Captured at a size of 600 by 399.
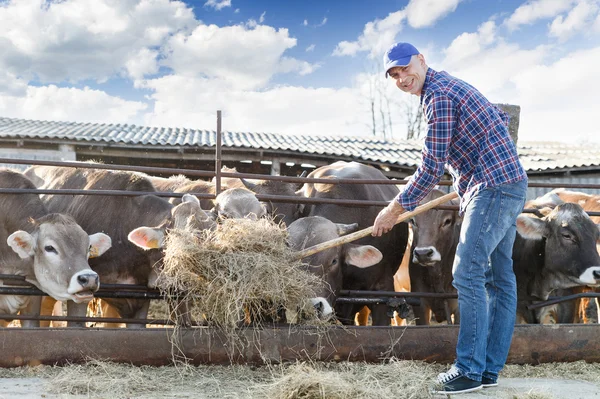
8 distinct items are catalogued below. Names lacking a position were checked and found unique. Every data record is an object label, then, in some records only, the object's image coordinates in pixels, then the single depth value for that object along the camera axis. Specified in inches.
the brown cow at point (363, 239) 233.8
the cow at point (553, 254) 217.0
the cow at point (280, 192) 246.2
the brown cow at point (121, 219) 224.4
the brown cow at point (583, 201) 271.5
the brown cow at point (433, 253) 220.7
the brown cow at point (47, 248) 189.9
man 147.7
